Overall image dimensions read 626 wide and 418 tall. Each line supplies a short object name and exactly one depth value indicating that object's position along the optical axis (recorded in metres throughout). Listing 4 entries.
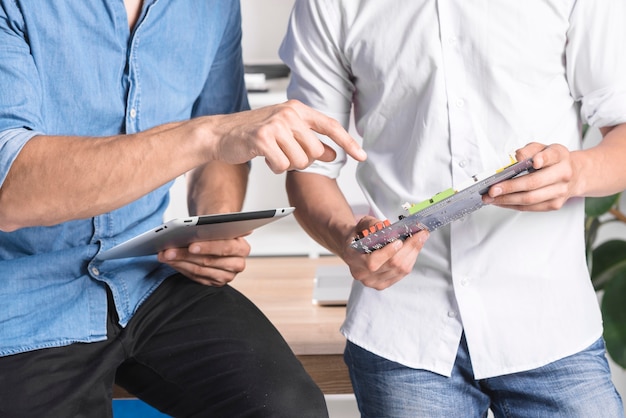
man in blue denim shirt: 1.92
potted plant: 2.87
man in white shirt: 1.99
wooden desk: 2.38
